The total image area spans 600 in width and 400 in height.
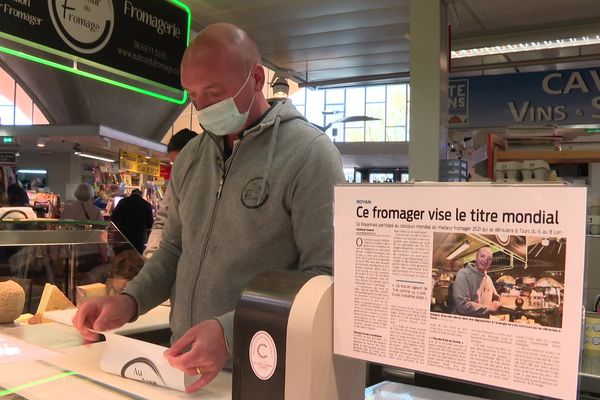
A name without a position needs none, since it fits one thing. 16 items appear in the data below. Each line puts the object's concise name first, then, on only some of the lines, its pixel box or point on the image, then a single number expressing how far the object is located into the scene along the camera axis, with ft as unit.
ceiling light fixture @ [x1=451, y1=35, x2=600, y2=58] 19.43
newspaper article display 2.05
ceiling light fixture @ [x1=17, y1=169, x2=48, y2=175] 45.56
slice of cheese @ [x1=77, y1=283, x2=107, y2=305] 6.24
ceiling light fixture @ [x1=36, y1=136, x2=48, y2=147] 30.59
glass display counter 6.21
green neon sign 9.73
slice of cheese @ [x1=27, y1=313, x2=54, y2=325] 5.64
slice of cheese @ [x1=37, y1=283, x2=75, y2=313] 5.98
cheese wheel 5.45
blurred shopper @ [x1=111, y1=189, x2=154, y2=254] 18.49
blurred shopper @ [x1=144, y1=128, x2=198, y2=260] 10.18
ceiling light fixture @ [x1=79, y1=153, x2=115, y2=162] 34.66
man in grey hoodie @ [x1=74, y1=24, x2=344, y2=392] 4.16
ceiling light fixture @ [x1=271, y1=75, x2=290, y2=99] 23.02
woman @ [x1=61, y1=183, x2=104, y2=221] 19.43
